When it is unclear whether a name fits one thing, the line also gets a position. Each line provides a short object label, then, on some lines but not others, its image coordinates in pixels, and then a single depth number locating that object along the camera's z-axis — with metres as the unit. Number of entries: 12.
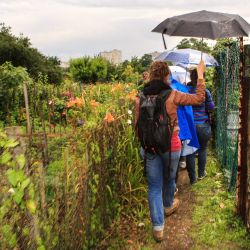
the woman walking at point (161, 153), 4.19
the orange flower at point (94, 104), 7.04
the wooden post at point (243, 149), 4.54
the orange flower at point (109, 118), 4.65
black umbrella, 4.69
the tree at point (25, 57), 32.59
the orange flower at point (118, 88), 10.45
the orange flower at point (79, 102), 7.08
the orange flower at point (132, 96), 6.78
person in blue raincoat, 5.30
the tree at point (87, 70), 38.81
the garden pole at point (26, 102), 7.05
